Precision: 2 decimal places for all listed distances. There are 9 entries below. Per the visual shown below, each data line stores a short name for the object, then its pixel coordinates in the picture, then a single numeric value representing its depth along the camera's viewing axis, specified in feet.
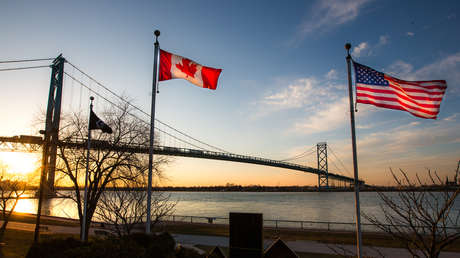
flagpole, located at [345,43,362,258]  27.58
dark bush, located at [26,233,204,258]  20.26
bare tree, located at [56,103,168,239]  54.24
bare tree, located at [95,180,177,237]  52.65
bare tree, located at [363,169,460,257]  16.57
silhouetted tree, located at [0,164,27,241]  76.32
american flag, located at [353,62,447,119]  25.41
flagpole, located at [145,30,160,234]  33.63
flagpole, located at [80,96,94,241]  43.70
